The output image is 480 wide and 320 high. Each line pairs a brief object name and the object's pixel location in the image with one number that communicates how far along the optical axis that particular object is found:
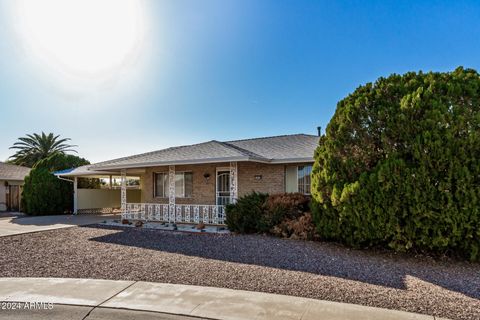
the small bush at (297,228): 9.19
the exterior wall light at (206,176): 14.09
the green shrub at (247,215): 10.58
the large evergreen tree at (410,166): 6.50
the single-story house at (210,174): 12.55
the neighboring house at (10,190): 22.69
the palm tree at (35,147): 28.55
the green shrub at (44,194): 18.50
